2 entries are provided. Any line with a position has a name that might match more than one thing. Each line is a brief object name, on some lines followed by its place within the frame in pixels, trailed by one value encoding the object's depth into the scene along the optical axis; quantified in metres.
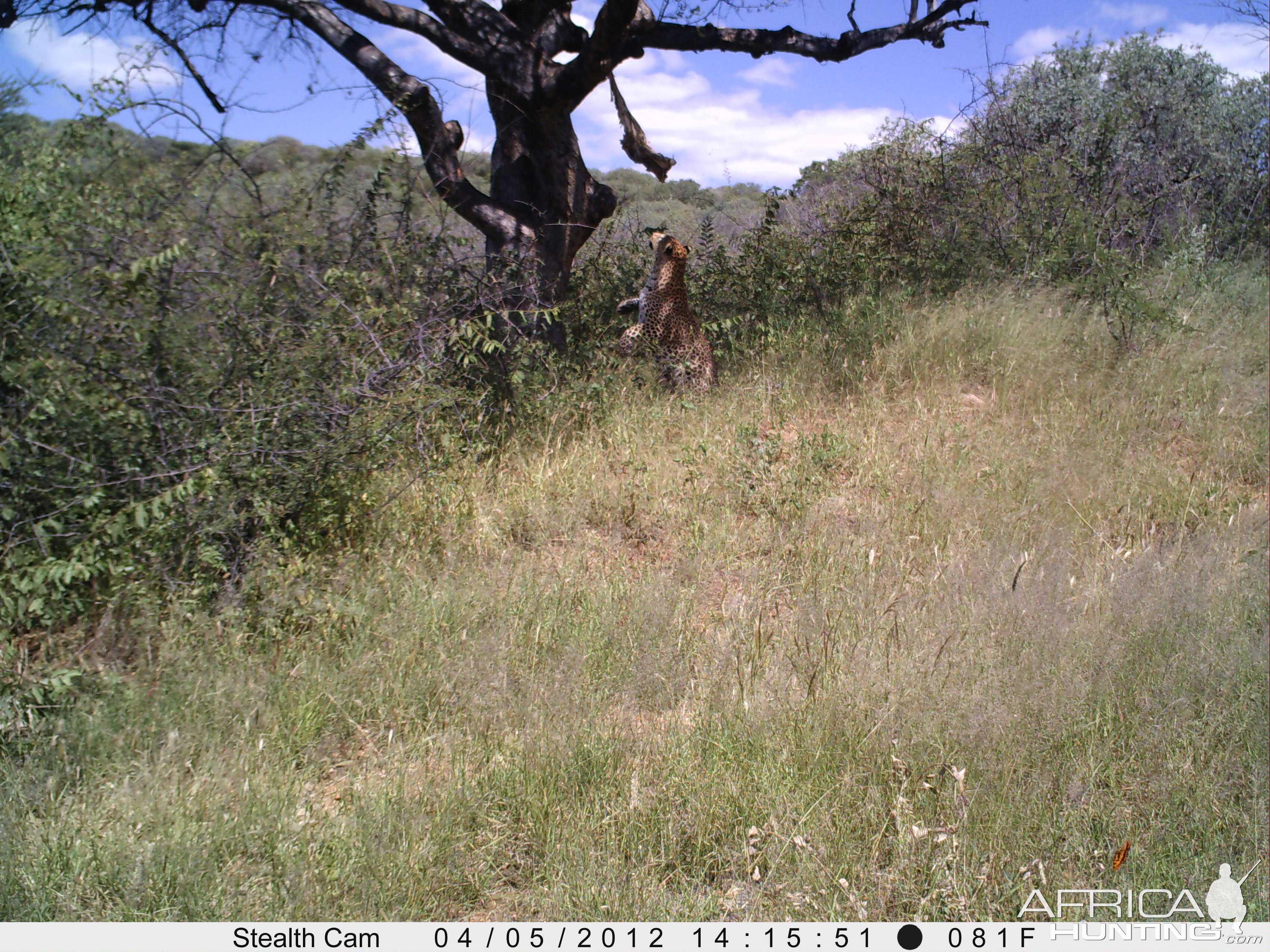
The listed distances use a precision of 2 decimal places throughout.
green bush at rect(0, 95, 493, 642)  3.58
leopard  7.27
